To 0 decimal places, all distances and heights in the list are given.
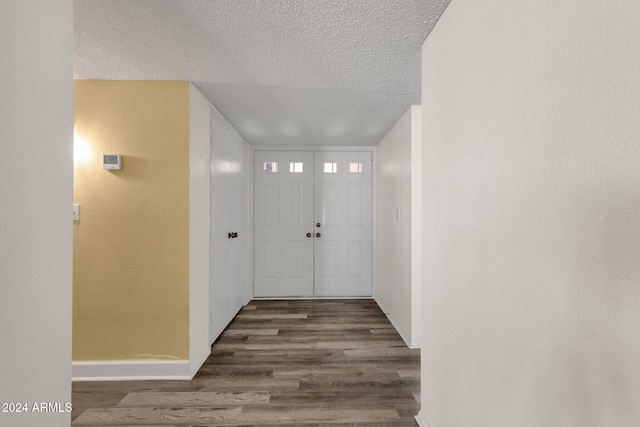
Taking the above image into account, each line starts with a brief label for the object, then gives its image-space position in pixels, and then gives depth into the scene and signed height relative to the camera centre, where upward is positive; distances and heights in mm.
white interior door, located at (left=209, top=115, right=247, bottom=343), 2975 -111
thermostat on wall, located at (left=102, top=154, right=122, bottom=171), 2314 +427
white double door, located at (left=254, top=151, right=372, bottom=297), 4609 -140
